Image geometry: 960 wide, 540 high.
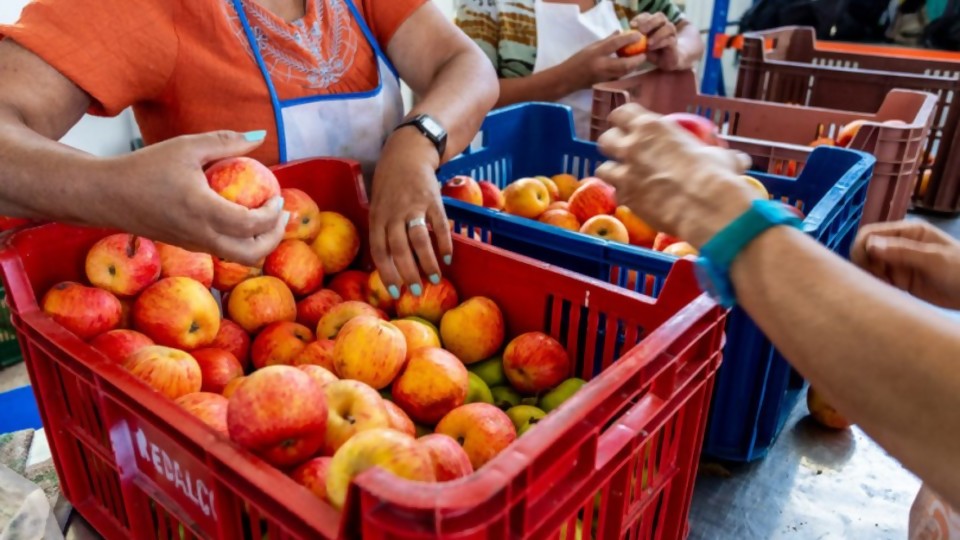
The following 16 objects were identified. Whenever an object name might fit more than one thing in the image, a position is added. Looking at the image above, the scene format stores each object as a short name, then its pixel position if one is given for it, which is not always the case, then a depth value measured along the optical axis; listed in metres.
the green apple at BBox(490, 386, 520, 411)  1.04
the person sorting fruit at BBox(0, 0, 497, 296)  0.84
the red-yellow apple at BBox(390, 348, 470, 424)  0.93
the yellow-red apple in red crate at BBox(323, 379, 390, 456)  0.79
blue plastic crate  1.06
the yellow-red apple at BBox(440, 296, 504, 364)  1.06
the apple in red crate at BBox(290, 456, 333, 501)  0.70
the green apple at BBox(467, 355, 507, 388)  1.11
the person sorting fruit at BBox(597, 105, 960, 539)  0.47
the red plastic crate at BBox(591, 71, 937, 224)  1.49
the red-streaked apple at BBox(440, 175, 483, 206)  1.40
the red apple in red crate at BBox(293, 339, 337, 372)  1.01
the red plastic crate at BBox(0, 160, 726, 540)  0.51
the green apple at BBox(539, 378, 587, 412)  0.98
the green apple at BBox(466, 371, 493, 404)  1.03
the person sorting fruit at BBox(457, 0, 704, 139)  2.14
